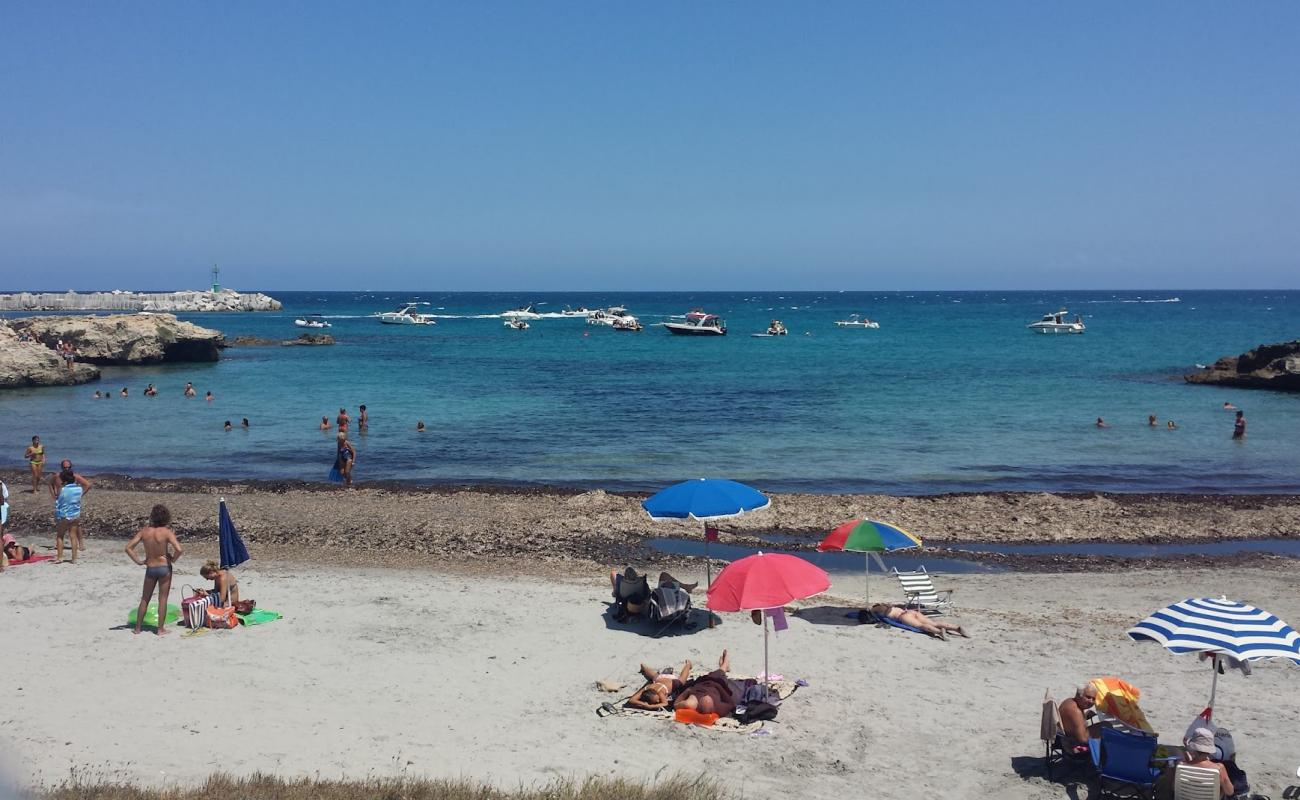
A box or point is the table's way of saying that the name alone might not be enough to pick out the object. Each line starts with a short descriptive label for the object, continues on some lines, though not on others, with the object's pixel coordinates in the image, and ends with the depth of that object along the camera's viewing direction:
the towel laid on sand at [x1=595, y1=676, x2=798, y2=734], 9.63
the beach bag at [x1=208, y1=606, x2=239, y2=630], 12.20
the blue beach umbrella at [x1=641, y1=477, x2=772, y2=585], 12.53
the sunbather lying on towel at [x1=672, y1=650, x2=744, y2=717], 9.80
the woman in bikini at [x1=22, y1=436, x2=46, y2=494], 22.03
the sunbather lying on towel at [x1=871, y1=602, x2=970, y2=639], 12.39
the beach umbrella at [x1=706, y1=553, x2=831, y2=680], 10.13
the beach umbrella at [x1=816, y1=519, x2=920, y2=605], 12.77
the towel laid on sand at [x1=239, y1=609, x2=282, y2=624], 12.55
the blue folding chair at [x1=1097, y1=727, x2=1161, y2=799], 8.06
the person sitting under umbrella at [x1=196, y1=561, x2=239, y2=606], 12.62
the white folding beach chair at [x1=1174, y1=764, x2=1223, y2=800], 7.63
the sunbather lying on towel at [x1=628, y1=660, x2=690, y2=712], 10.02
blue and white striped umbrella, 8.26
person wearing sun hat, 7.68
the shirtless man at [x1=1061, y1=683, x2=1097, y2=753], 8.64
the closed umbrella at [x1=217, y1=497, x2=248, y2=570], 12.95
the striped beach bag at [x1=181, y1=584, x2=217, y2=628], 12.12
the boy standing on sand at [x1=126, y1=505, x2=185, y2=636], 11.58
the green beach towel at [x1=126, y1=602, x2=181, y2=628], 12.22
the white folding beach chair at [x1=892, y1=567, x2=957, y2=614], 13.20
